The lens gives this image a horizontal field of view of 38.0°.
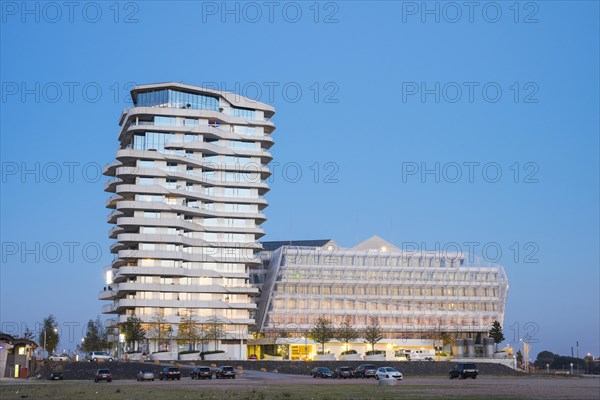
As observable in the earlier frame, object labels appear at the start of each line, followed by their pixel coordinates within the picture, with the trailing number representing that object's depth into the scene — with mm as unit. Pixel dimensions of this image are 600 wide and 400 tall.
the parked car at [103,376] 85625
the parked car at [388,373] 80312
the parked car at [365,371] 96312
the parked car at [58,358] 150125
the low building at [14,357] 103688
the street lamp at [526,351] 156475
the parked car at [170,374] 91250
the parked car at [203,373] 90750
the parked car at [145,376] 88312
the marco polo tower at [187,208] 165625
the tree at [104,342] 192225
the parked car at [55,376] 90588
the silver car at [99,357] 134125
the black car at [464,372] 85688
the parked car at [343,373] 95875
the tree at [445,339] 181875
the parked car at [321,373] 96188
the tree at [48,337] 198000
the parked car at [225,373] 91812
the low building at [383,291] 180375
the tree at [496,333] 179575
